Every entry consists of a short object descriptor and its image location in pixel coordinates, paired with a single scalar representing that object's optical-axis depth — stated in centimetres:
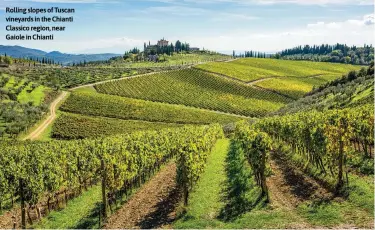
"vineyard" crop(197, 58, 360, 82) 19225
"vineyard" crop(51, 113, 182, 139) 10406
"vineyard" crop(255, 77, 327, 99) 17325
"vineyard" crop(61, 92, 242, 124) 12700
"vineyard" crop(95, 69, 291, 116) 15050
